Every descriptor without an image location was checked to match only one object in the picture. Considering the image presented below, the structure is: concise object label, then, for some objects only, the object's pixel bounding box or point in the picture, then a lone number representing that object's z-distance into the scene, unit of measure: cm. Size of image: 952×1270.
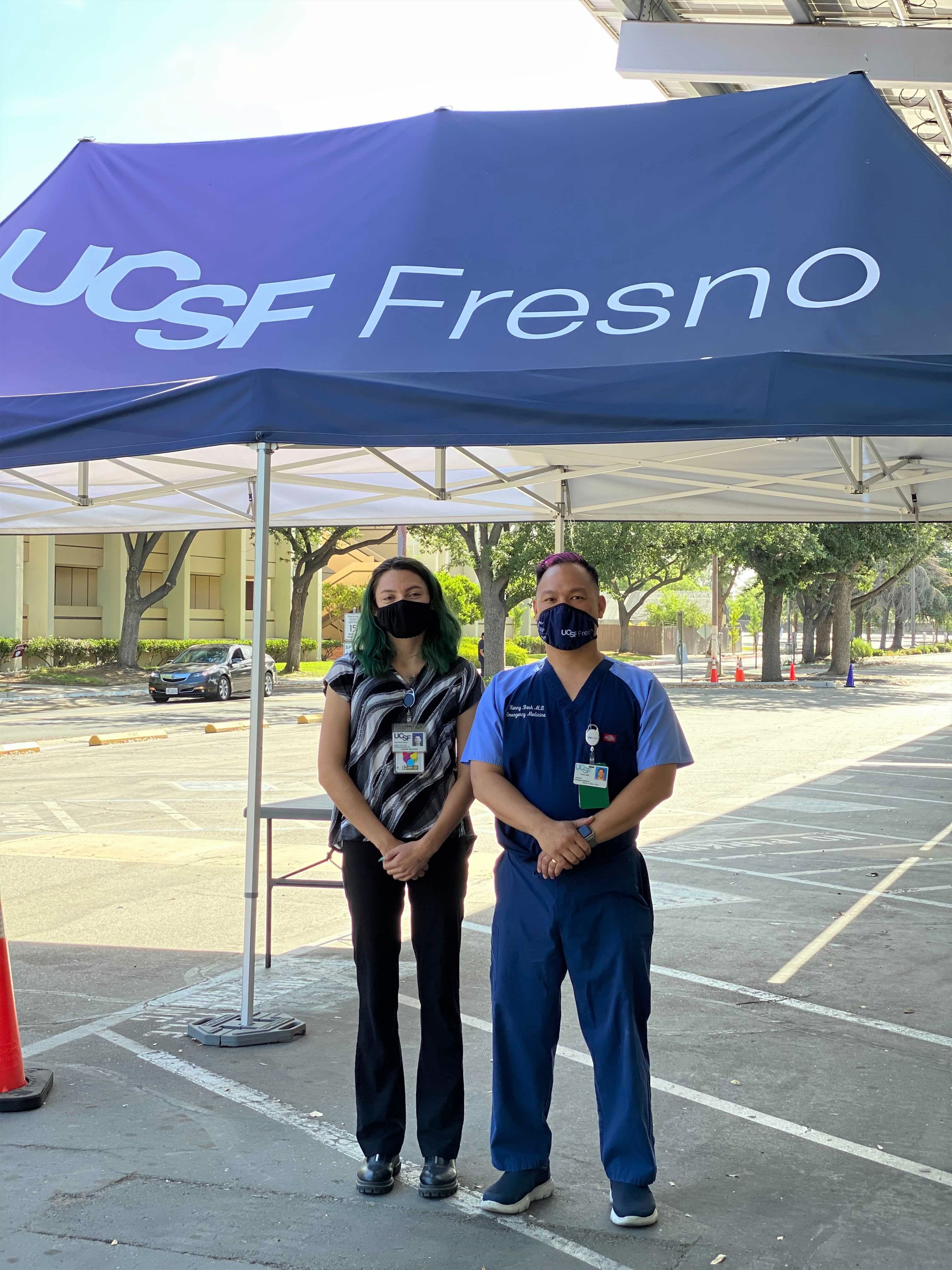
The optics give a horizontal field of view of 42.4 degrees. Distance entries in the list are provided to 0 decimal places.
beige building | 4269
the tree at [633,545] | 3612
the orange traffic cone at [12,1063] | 460
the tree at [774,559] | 3762
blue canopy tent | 448
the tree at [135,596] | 3759
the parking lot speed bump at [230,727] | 2275
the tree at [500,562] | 3272
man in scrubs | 359
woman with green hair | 384
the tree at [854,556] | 3978
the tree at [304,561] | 4197
